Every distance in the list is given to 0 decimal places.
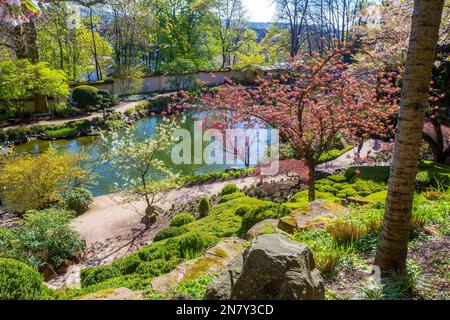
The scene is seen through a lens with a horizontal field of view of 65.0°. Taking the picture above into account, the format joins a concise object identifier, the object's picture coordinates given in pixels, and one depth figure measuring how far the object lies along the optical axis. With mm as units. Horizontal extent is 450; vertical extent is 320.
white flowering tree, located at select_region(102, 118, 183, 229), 10039
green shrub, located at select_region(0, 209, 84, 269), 6603
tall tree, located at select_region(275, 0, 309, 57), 36406
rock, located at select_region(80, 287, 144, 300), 3359
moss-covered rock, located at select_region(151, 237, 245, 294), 3797
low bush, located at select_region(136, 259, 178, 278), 5070
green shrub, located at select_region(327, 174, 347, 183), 10844
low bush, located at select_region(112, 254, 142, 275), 5781
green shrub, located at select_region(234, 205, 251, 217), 7973
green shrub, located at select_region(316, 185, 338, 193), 9709
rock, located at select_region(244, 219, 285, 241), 5391
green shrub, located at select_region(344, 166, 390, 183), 10078
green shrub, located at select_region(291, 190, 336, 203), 8681
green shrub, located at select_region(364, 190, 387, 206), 6079
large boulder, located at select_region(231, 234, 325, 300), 2332
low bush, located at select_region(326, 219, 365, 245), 4191
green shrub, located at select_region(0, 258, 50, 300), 3453
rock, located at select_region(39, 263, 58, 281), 7030
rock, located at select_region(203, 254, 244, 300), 2551
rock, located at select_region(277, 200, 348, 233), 5105
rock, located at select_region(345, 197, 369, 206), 6812
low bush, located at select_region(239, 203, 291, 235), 6699
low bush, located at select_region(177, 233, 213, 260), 5594
